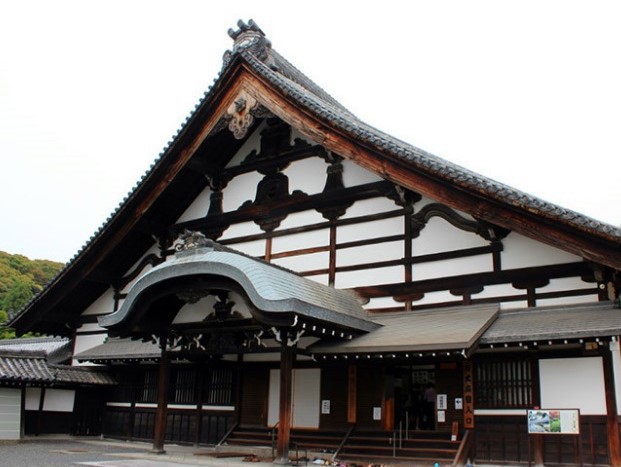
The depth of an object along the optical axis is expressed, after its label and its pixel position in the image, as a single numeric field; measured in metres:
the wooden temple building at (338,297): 9.80
